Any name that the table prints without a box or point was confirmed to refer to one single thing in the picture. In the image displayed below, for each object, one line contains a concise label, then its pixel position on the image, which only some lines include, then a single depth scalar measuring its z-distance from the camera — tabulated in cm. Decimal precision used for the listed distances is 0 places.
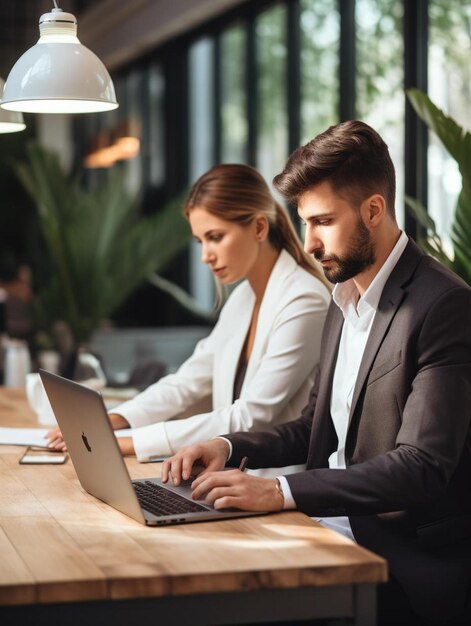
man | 197
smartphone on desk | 256
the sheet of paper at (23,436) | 285
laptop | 188
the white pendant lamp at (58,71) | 262
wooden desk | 154
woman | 278
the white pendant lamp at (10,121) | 310
